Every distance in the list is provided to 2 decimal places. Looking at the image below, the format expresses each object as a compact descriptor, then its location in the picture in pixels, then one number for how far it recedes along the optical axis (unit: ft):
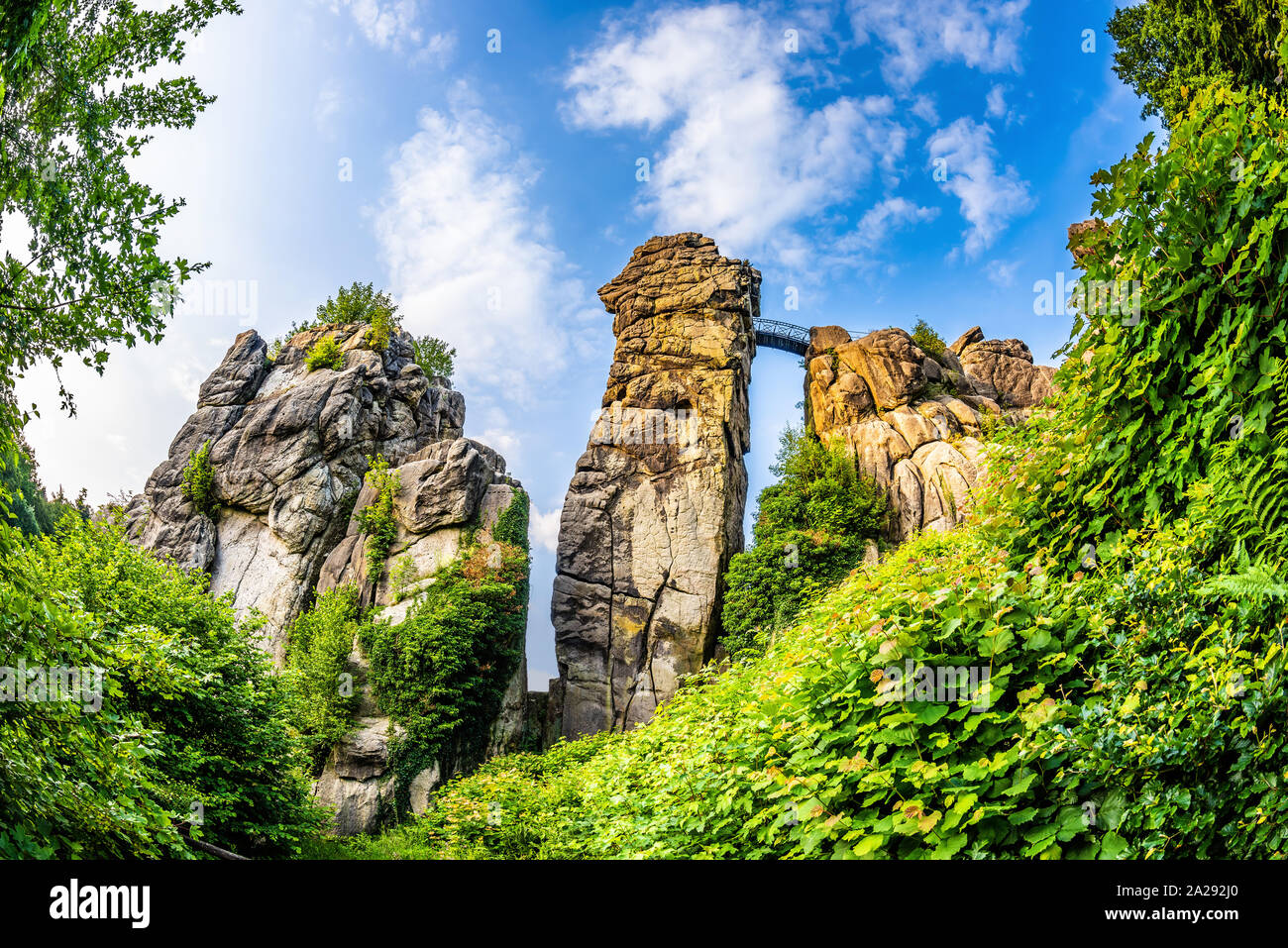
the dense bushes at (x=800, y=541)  77.51
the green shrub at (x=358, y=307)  110.63
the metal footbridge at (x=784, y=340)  106.52
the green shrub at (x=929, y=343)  102.47
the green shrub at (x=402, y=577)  77.25
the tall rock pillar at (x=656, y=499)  80.02
